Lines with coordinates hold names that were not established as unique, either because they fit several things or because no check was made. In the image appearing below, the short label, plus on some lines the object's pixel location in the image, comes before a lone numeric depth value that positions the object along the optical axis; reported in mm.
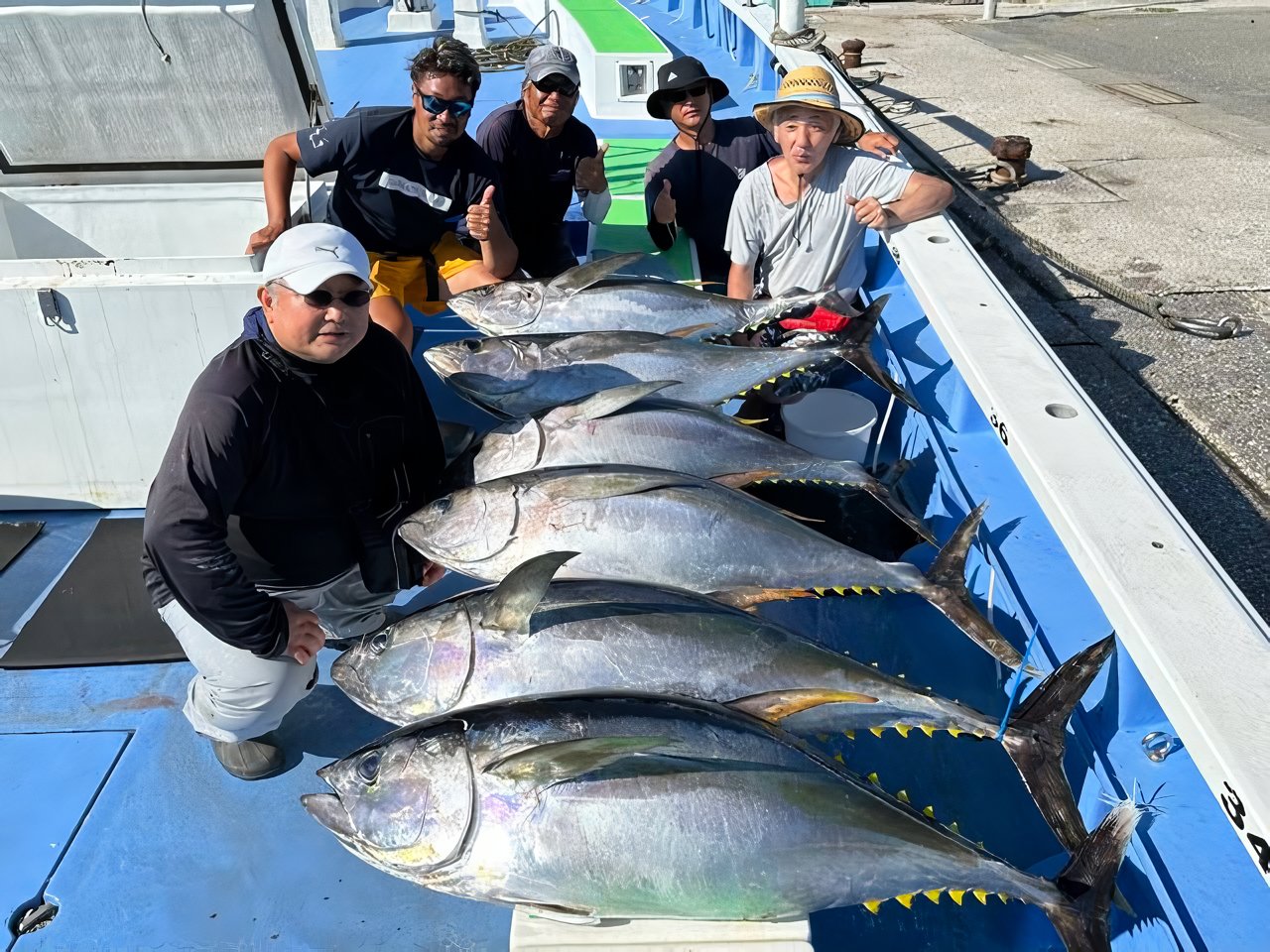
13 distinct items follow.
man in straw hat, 3572
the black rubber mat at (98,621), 2861
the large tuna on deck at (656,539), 2375
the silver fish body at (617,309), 3521
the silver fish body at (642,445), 2750
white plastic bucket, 3178
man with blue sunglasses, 3566
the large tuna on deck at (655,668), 1919
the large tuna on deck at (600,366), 3164
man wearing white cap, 2092
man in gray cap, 4297
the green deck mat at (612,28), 7004
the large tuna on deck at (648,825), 1585
